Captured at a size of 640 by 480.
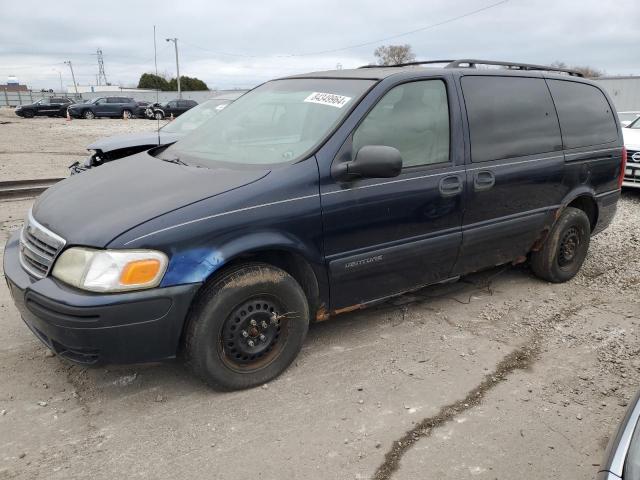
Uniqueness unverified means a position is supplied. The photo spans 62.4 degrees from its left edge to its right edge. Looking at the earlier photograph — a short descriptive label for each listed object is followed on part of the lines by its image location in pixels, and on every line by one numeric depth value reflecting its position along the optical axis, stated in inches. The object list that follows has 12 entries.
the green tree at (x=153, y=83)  3009.4
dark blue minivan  103.8
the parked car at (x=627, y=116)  482.7
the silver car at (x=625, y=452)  61.0
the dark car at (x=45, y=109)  1391.5
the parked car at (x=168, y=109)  1380.4
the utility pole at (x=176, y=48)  2296.4
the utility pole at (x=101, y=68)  4263.3
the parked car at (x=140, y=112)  1402.6
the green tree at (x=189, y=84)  2935.5
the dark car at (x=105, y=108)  1341.0
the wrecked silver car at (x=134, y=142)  271.6
